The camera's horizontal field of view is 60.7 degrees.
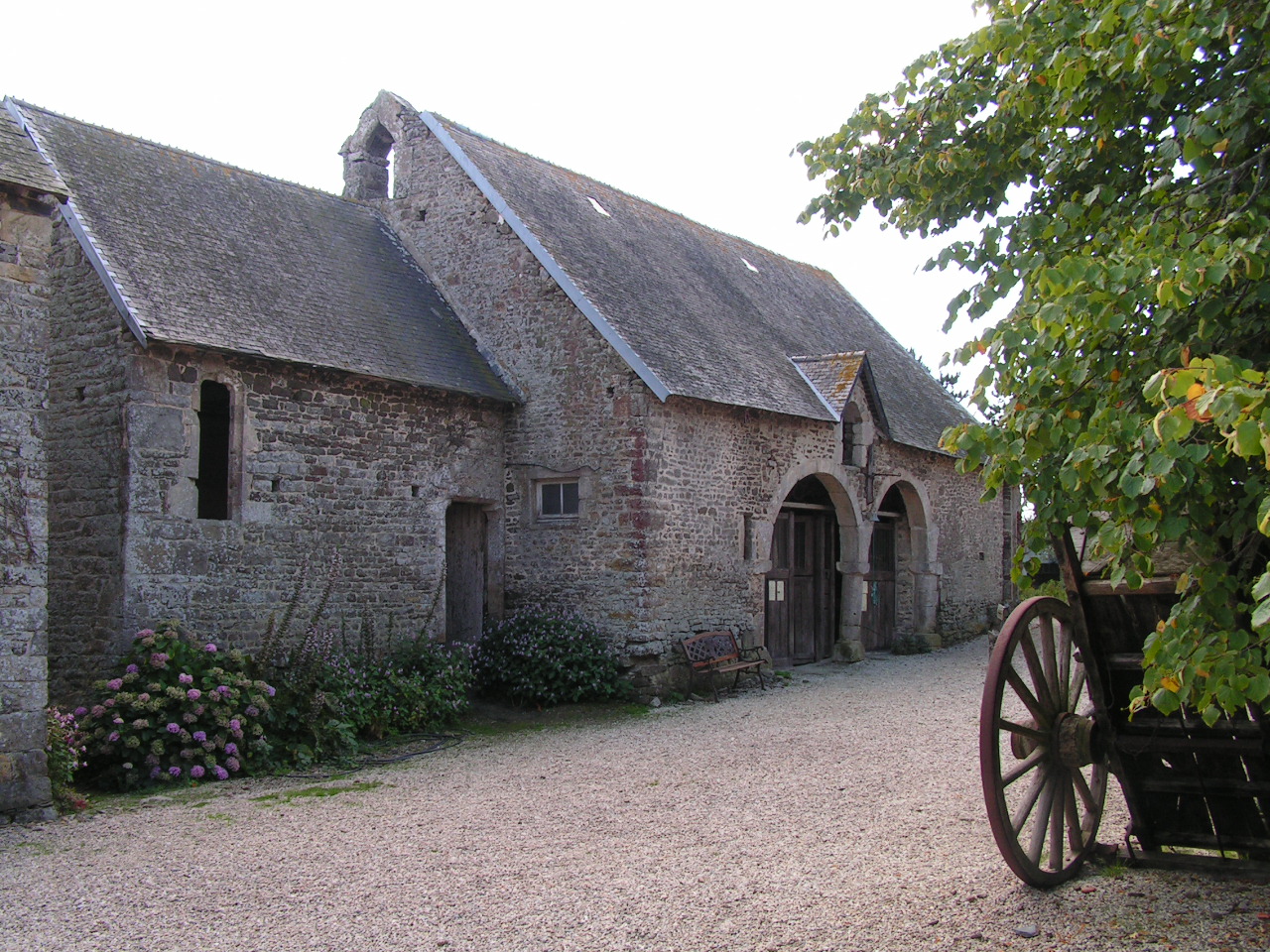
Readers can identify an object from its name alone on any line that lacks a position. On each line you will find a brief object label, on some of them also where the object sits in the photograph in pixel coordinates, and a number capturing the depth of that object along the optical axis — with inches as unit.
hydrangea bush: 318.7
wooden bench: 493.4
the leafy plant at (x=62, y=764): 284.4
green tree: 138.5
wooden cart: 195.5
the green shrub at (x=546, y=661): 461.4
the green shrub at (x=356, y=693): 359.6
